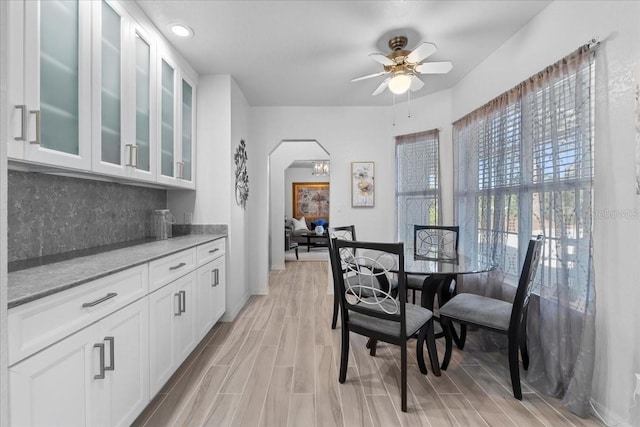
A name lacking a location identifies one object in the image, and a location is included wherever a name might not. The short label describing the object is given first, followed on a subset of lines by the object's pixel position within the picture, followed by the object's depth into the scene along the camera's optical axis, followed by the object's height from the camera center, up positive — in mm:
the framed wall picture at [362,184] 3975 +407
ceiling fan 2255 +1198
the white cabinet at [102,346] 911 -559
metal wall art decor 3218 +434
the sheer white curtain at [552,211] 1643 +22
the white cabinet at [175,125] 2371 +795
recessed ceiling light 2225 +1445
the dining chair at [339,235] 2791 -242
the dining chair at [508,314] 1706 -664
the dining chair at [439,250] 2369 -367
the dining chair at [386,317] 1652 -663
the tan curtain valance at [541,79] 1681 +931
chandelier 7918 +1259
